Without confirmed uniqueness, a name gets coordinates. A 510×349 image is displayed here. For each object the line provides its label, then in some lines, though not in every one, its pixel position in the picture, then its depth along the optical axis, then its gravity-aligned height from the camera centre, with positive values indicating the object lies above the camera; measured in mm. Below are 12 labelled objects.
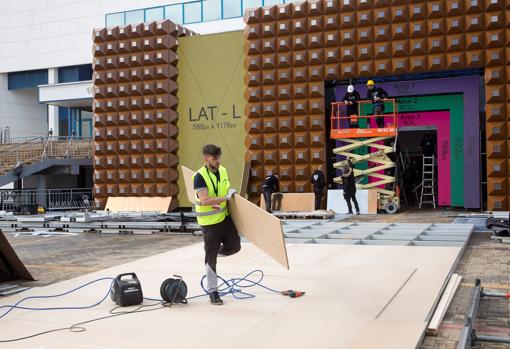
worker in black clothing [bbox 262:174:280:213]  17078 -749
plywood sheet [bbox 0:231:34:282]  7711 -1402
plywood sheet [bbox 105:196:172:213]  19562 -1348
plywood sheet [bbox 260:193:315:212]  17547 -1231
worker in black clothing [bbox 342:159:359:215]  16483 -642
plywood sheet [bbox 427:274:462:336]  5000 -1494
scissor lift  17281 +443
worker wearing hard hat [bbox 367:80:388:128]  17438 +2002
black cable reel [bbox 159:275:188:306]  5969 -1364
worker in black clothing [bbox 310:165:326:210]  16938 -650
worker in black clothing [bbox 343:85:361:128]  17609 +1918
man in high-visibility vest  6082 -477
